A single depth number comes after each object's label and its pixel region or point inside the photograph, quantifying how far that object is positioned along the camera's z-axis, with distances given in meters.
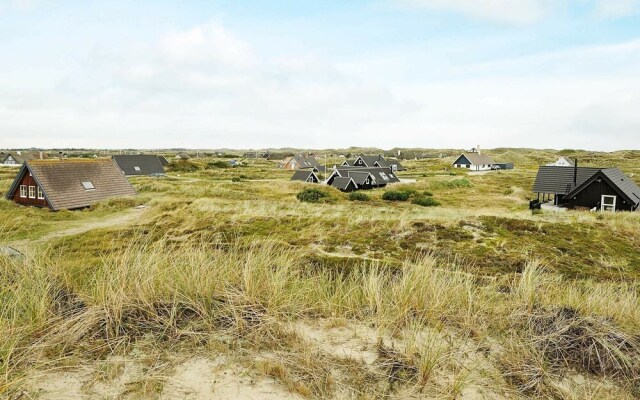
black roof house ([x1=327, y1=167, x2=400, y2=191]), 56.28
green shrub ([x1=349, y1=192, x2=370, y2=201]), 43.69
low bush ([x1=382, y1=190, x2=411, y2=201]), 44.31
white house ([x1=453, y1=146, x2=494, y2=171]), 101.25
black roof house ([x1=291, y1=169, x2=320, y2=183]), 61.59
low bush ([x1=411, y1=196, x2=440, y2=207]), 40.25
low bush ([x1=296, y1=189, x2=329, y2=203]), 40.78
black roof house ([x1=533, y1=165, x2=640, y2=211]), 32.31
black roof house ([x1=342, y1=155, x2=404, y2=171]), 80.88
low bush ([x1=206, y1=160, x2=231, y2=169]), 92.36
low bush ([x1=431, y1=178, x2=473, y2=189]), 57.81
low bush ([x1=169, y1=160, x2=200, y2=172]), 83.50
